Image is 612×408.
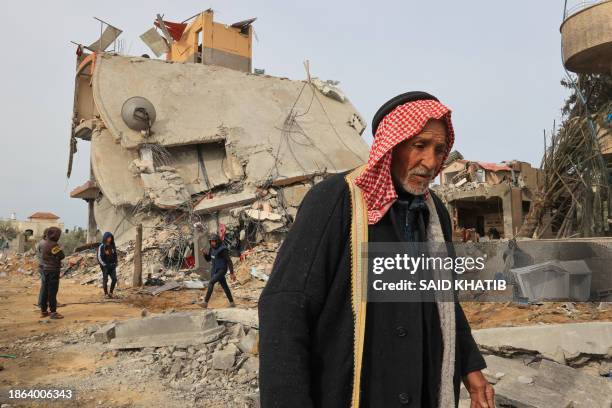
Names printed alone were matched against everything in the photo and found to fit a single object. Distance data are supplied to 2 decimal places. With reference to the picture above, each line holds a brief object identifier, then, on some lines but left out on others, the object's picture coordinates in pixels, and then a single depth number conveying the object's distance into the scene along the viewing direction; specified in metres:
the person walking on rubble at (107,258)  9.85
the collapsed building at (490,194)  17.48
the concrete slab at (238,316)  5.87
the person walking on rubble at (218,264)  8.42
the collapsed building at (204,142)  16.33
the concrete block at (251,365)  4.81
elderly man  1.24
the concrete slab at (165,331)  5.55
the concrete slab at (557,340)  4.13
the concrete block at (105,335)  5.89
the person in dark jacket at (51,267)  7.71
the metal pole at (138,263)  11.95
